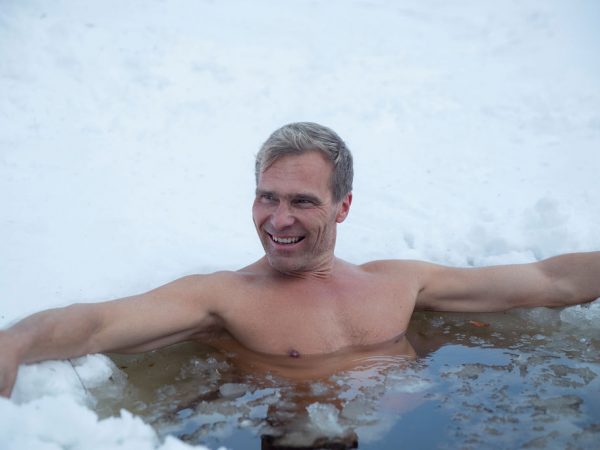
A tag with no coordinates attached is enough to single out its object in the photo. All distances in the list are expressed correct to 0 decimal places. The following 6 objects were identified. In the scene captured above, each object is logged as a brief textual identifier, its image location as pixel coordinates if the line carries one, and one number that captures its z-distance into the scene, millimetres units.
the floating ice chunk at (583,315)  4043
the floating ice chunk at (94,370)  3008
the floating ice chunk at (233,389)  3188
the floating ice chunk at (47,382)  2773
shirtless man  3195
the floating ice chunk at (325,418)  2885
